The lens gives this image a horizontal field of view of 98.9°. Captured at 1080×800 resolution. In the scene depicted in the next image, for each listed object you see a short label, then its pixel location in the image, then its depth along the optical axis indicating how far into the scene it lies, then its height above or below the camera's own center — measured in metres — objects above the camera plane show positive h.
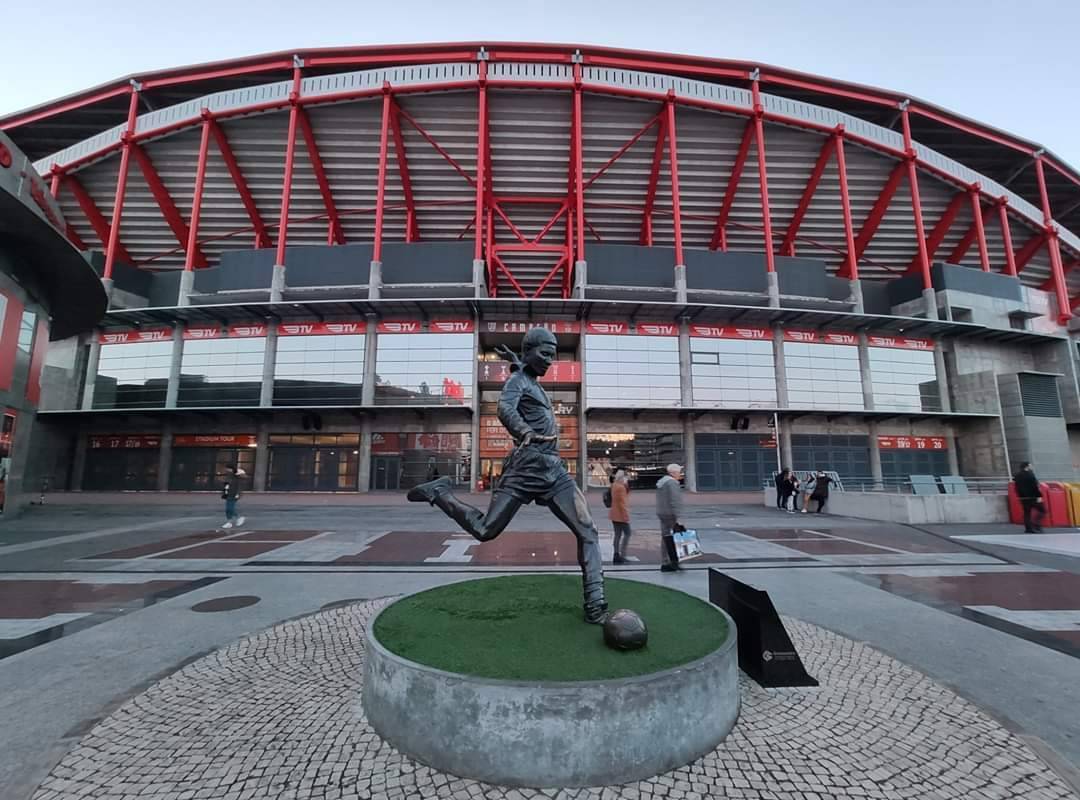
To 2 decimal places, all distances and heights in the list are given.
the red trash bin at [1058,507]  14.98 -1.70
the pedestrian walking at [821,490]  19.59 -1.42
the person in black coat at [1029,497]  13.45 -1.22
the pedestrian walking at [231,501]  15.31 -1.36
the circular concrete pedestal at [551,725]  2.73 -1.62
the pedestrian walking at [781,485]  21.62 -1.32
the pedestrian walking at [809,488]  20.73 -1.44
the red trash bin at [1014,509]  15.74 -1.82
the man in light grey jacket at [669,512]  8.42 -1.00
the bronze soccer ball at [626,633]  3.45 -1.30
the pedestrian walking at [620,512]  9.43 -1.11
